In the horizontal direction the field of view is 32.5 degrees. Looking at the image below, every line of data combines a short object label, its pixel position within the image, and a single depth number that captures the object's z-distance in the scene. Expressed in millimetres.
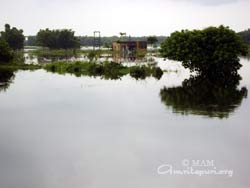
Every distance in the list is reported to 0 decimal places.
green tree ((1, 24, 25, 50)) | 124938
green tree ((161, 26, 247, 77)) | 49156
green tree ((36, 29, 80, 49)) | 147925
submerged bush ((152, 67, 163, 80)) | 57153
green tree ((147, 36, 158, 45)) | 131775
